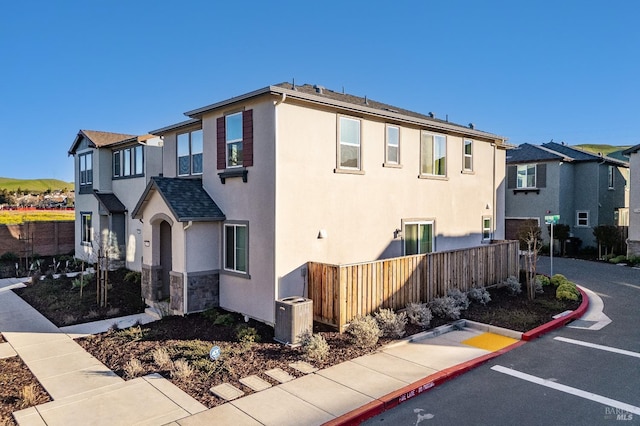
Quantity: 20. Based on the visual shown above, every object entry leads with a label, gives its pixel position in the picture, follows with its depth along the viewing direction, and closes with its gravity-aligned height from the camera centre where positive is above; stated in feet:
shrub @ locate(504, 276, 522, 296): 43.52 -8.72
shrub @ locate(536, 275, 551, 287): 46.82 -8.72
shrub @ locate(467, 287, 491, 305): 39.29 -8.77
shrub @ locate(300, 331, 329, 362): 25.27 -9.11
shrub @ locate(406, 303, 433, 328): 32.22 -8.83
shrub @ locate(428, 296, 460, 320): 34.45 -8.87
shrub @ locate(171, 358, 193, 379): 22.70 -9.41
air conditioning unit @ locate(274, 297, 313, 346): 28.25 -8.05
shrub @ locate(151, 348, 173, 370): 24.42 -9.42
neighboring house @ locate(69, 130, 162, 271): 58.95 +2.86
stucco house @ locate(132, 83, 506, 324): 32.99 +0.98
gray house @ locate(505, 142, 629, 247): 84.89 +3.74
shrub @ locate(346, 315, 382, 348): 27.66 -8.85
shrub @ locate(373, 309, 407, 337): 29.71 -8.76
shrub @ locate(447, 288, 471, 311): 37.30 -8.61
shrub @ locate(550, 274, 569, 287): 46.06 -8.52
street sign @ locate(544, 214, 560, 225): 49.01 -1.53
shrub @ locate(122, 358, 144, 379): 23.54 -9.66
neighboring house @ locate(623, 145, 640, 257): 69.87 +0.61
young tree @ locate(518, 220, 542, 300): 41.70 -7.13
